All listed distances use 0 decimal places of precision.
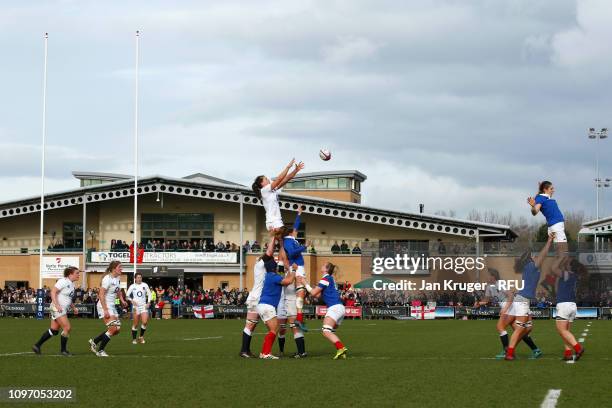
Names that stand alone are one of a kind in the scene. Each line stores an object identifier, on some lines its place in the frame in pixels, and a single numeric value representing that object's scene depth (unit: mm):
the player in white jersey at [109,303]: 20828
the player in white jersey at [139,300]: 28981
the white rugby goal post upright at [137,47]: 59812
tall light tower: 94106
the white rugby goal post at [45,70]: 58938
